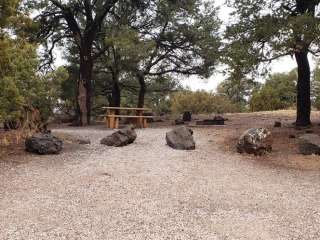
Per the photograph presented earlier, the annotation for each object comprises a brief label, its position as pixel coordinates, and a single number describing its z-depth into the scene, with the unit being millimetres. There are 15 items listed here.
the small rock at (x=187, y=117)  15260
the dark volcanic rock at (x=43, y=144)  7834
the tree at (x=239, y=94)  39436
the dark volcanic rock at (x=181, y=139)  8568
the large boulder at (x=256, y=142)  8138
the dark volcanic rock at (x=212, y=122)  13296
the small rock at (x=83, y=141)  9291
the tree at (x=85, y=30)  13936
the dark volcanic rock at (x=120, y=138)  8905
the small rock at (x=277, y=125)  11785
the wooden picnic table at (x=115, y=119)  12611
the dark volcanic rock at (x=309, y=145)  8005
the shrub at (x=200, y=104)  29682
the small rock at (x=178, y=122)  14146
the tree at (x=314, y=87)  30388
